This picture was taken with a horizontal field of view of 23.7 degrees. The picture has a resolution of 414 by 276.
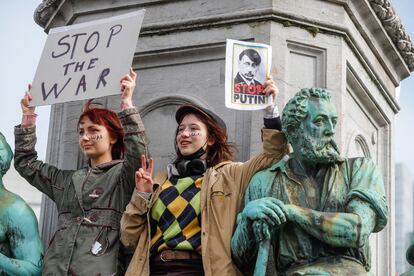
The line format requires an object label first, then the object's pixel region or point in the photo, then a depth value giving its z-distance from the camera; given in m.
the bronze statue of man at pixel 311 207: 5.96
